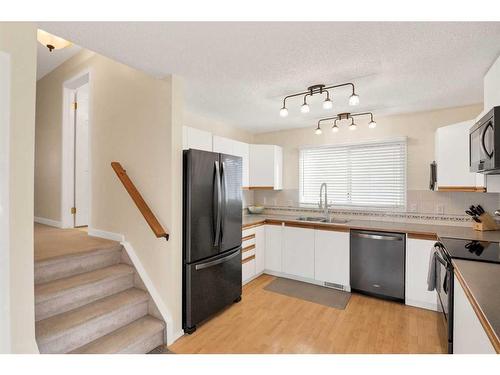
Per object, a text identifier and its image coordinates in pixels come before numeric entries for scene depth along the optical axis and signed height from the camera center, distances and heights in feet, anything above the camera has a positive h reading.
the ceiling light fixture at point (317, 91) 7.40 +3.24
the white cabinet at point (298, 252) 11.15 -2.99
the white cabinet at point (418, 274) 8.76 -3.17
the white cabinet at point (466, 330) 3.55 -2.45
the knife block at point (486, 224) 8.74 -1.27
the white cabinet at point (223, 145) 10.48 +1.96
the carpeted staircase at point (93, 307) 5.76 -3.22
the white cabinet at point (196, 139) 8.81 +1.89
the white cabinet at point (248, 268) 10.78 -3.65
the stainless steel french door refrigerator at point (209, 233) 7.39 -1.49
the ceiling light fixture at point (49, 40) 7.23 +4.49
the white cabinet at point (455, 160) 8.41 +1.04
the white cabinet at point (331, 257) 10.33 -2.99
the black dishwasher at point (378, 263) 9.27 -2.98
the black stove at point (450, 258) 5.75 -1.72
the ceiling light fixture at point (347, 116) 9.96 +3.10
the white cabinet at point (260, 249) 11.71 -3.01
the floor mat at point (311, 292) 9.53 -4.42
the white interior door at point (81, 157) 11.53 +1.50
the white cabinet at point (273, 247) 12.00 -2.92
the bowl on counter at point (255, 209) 14.30 -1.23
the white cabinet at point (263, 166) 13.34 +1.23
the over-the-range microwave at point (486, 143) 4.84 +1.02
